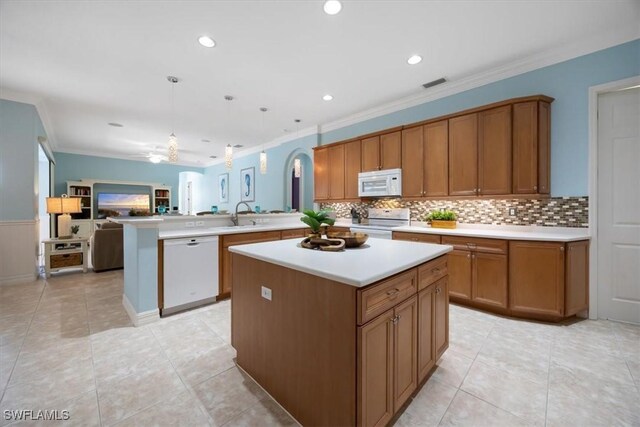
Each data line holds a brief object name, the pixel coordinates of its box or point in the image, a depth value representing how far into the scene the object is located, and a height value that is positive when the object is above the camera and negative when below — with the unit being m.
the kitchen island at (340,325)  1.14 -0.61
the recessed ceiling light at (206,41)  2.58 +1.73
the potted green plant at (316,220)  1.89 -0.06
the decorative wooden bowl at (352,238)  1.88 -0.20
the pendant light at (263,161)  4.31 +0.85
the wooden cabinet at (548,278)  2.45 -0.66
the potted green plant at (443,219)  3.51 -0.11
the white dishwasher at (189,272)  2.76 -0.69
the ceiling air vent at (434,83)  3.48 +1.77
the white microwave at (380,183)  3.92 +0.45
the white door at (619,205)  2.50 +0.06
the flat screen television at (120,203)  8.03 +0.26
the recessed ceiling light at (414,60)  2.96 +1.77
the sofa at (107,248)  4.55 -0.65
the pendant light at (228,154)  3.97 +0.89
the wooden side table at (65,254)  4.28 -0.73
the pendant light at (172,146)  3.36 +0.85
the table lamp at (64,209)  4.50 +0.04
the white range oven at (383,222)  3.89 -0.18
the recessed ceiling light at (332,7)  2.13 +1.73
